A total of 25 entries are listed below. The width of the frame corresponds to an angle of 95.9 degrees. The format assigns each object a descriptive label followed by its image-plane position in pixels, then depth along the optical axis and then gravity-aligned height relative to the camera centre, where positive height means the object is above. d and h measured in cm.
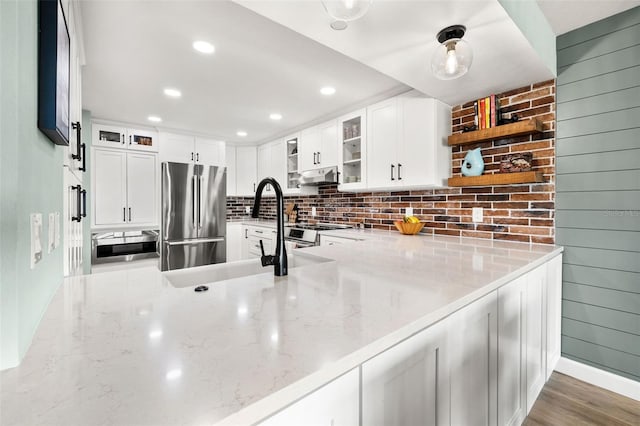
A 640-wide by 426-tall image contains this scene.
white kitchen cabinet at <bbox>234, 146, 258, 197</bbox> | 514 +74
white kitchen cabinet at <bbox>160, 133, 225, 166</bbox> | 411 +93
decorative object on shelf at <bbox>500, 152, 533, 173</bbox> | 211 +35
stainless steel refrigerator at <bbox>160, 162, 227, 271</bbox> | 388 -5
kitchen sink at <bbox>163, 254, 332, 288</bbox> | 135 -30
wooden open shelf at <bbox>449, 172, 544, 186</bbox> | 201 +23
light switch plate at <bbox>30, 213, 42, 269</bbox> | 65 -6
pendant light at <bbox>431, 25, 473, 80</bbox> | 145 +79
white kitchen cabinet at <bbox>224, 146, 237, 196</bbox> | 505 +77
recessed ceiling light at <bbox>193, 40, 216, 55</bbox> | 200 +117
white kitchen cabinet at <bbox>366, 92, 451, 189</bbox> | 254 +64
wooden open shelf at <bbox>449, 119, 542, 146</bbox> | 202 +58
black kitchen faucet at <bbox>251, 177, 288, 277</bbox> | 115 -13
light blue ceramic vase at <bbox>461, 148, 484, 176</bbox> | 236 +38
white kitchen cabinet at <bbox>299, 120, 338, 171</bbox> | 358 +85
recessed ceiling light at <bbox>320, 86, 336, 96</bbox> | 279 +119
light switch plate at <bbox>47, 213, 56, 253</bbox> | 85 -6
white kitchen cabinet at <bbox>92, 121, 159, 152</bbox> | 367 +100
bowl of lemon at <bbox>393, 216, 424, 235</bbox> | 271 -15
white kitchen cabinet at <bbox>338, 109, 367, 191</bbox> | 326 +69
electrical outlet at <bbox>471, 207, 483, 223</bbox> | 246 -5
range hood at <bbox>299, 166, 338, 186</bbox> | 352 +45
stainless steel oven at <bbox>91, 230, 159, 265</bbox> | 341 -42
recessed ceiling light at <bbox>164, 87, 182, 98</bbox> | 281 +119
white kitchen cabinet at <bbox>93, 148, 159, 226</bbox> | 363 +32
